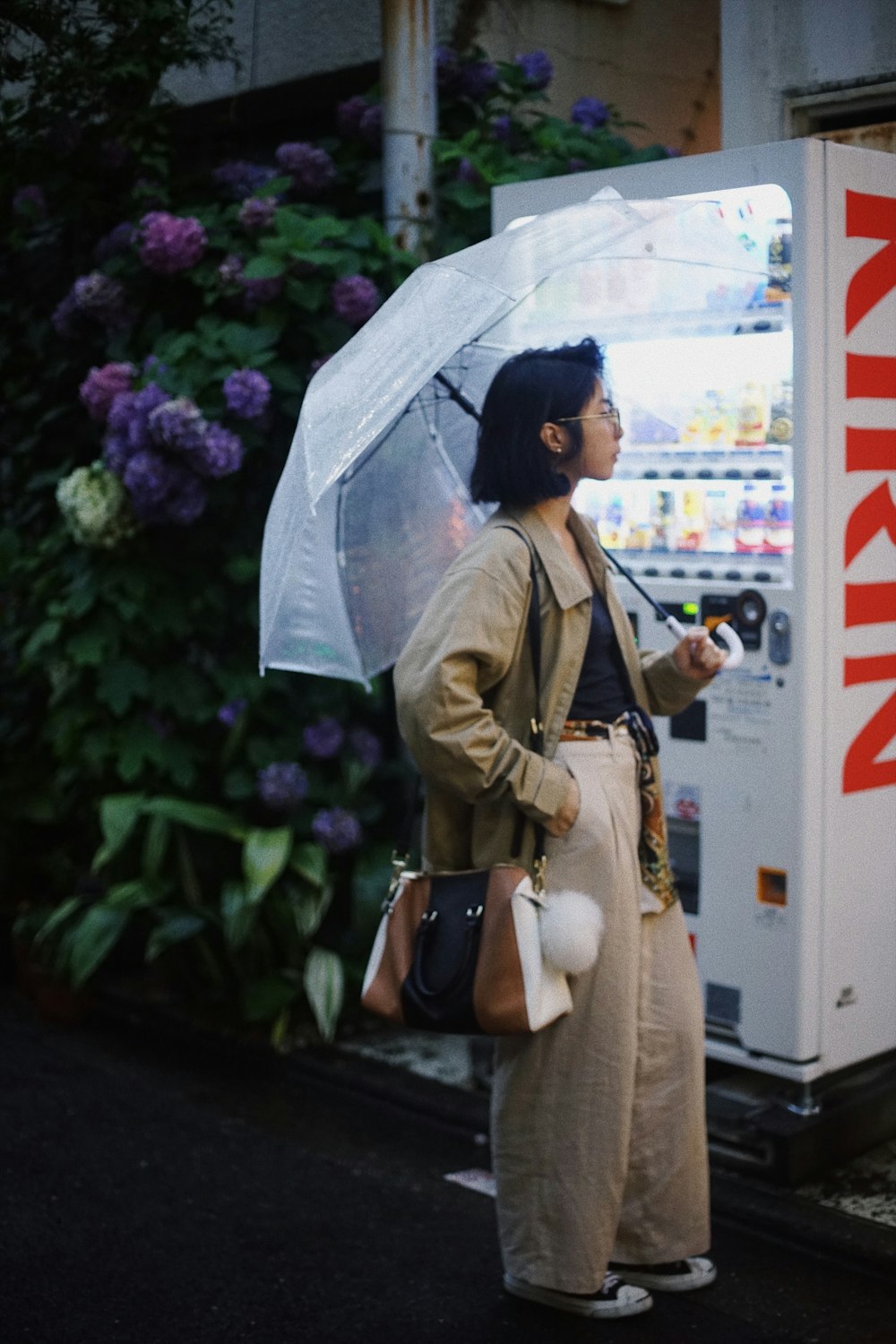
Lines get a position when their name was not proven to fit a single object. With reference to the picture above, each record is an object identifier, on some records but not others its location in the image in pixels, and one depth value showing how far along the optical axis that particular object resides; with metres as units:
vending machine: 4.11
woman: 3.37
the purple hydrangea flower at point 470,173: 5.43
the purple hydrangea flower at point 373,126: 5.66
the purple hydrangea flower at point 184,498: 5.17
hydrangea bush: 5.29
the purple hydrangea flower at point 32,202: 5.90
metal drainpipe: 5.36
